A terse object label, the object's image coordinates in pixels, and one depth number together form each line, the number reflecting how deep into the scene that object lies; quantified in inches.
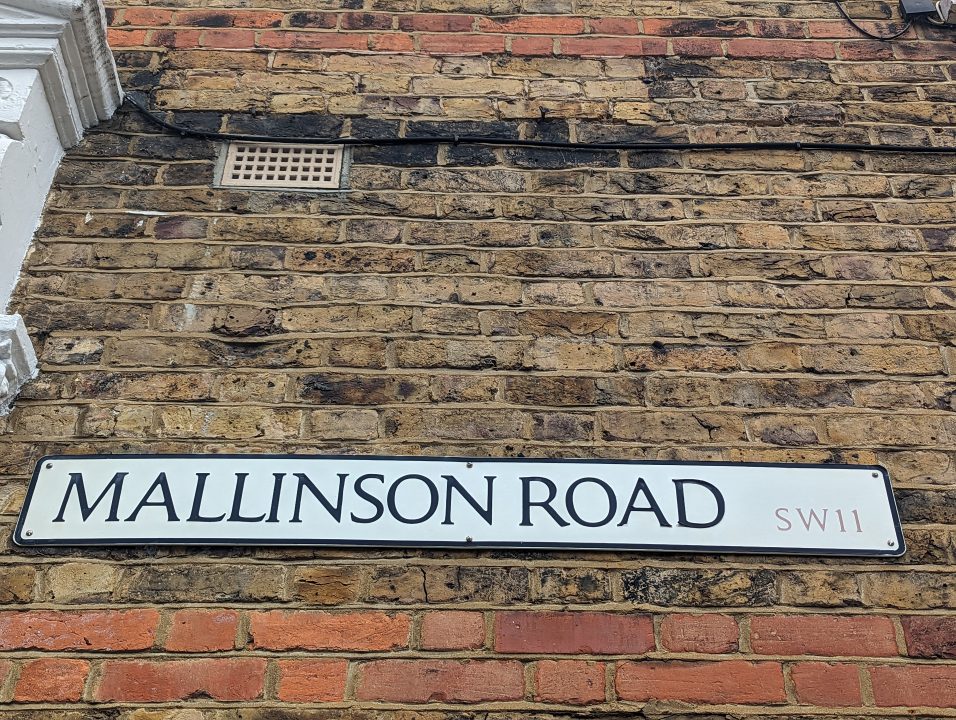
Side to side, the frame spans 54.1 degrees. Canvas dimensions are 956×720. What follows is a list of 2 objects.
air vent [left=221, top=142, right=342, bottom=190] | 117.6
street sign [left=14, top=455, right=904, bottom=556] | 88.7
